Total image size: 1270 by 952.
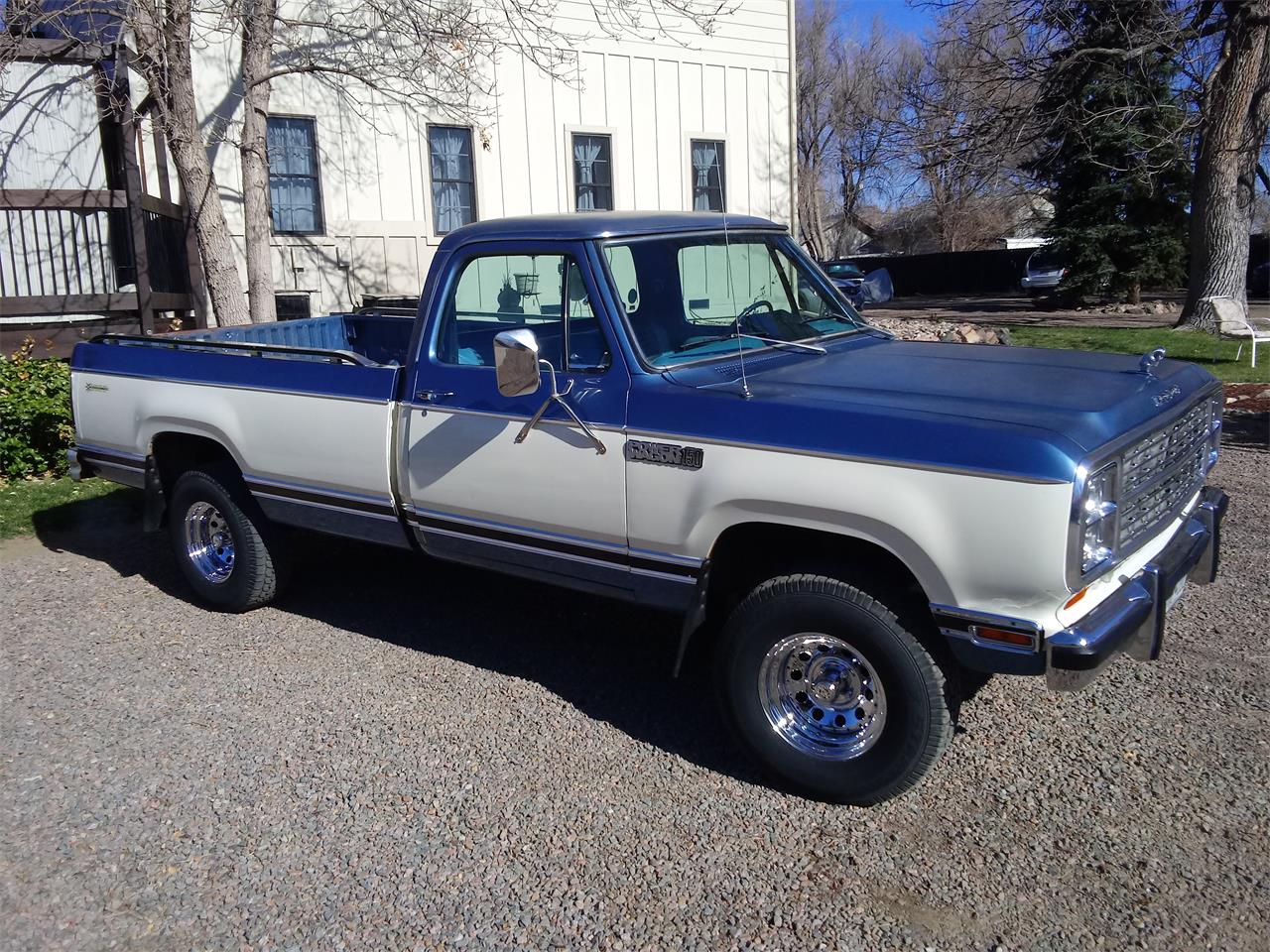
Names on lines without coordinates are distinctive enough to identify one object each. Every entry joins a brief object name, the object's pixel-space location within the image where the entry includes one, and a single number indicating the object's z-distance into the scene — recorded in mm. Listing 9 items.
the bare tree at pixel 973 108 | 17819
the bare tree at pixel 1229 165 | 16141
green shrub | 9070
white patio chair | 13020
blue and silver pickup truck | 3461
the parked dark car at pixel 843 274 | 29391
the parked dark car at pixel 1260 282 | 29281
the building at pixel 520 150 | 14203
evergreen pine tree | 21531
